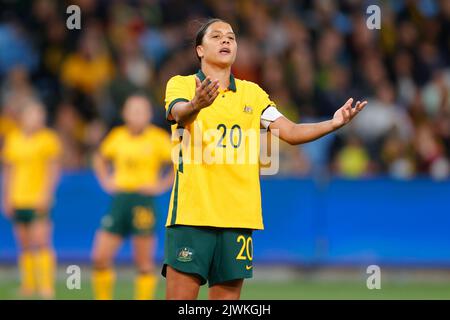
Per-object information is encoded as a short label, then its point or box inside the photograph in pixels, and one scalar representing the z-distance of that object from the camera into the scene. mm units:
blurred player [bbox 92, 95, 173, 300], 11586
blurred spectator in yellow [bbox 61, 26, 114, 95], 16391
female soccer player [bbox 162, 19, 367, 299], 6227
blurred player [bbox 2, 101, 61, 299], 13516
